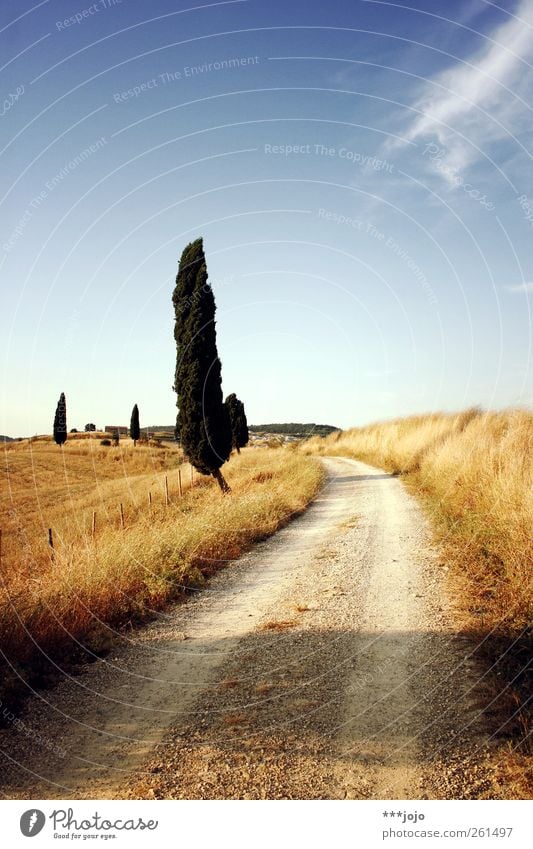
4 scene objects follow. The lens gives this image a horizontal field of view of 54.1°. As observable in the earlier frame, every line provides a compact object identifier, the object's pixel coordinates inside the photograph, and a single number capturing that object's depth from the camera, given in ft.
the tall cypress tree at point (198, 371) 63.21
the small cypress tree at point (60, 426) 154.54
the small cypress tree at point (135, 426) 199.00
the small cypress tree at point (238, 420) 157.17
